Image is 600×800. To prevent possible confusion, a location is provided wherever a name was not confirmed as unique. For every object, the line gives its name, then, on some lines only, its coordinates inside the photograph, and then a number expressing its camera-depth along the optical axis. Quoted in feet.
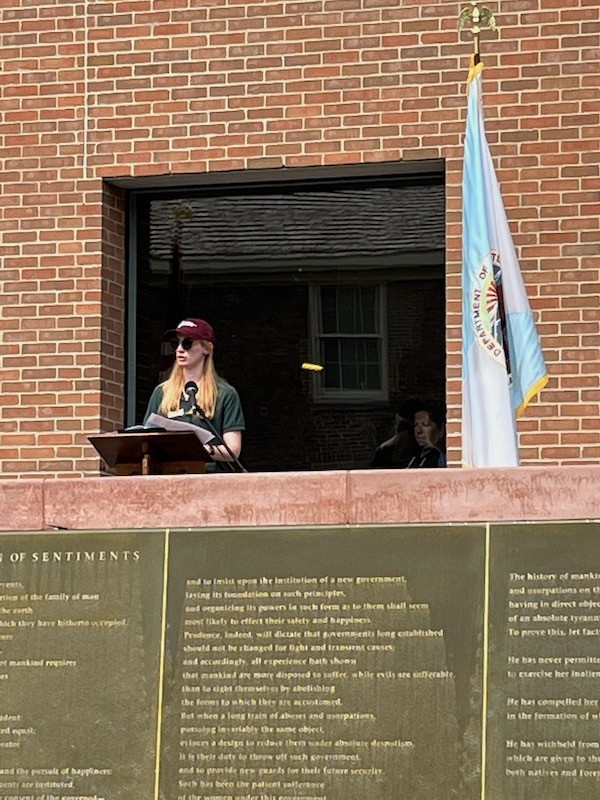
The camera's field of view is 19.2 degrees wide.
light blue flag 28.84
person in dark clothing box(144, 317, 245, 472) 29.63
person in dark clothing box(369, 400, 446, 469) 34.24
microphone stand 27.40
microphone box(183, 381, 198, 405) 29.37
